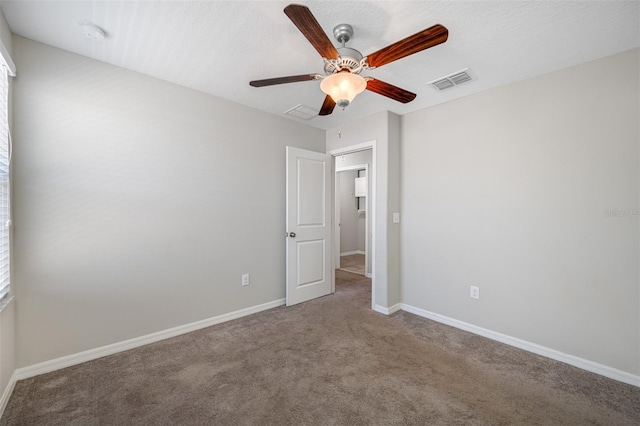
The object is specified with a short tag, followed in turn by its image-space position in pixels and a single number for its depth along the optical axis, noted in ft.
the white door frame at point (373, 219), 11.21
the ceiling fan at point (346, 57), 4.48
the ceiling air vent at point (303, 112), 10.64
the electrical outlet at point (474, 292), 9.27
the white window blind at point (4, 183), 5.87
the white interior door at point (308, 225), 11.70
